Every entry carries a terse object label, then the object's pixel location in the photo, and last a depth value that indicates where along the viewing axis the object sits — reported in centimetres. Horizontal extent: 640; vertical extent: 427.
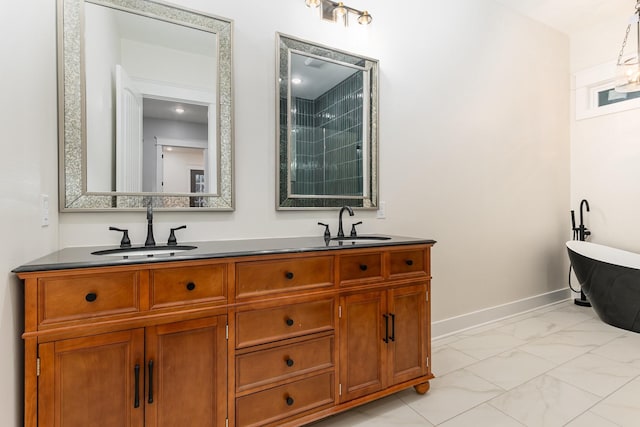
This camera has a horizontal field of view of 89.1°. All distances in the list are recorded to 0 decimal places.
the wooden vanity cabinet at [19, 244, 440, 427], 118
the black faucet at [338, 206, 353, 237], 224
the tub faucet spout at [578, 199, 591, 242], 368
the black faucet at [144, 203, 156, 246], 174
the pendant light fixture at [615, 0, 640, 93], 254
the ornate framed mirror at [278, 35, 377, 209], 219
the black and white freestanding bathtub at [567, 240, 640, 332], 283
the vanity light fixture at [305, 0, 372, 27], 230
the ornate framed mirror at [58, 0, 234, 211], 166
